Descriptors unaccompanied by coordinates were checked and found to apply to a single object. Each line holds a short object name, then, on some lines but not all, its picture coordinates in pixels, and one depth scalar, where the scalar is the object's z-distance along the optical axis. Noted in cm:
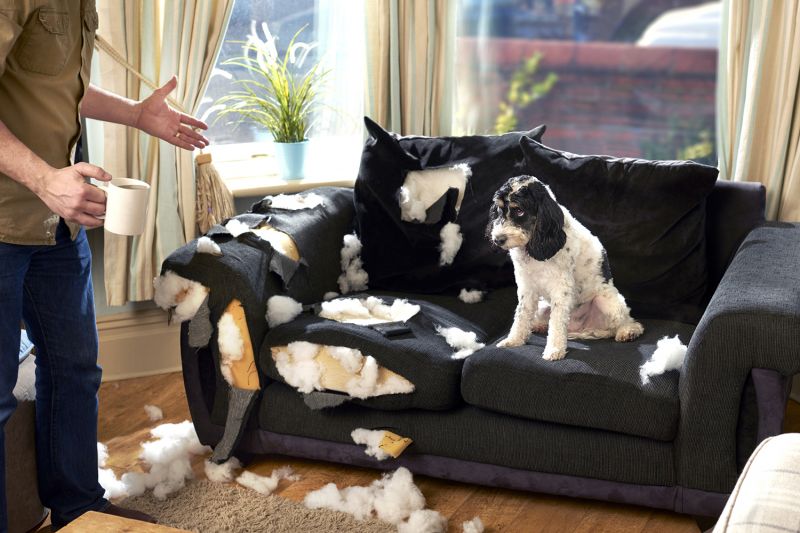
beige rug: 245
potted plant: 354
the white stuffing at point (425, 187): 306
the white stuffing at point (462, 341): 259
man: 186
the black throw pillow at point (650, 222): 279
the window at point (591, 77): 370
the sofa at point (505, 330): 230
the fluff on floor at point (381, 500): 248
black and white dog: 252
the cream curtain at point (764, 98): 306
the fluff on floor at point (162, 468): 264
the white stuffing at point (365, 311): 279
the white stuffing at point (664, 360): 239
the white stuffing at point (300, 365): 260
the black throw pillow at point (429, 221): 304
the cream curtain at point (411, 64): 352
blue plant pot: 356
